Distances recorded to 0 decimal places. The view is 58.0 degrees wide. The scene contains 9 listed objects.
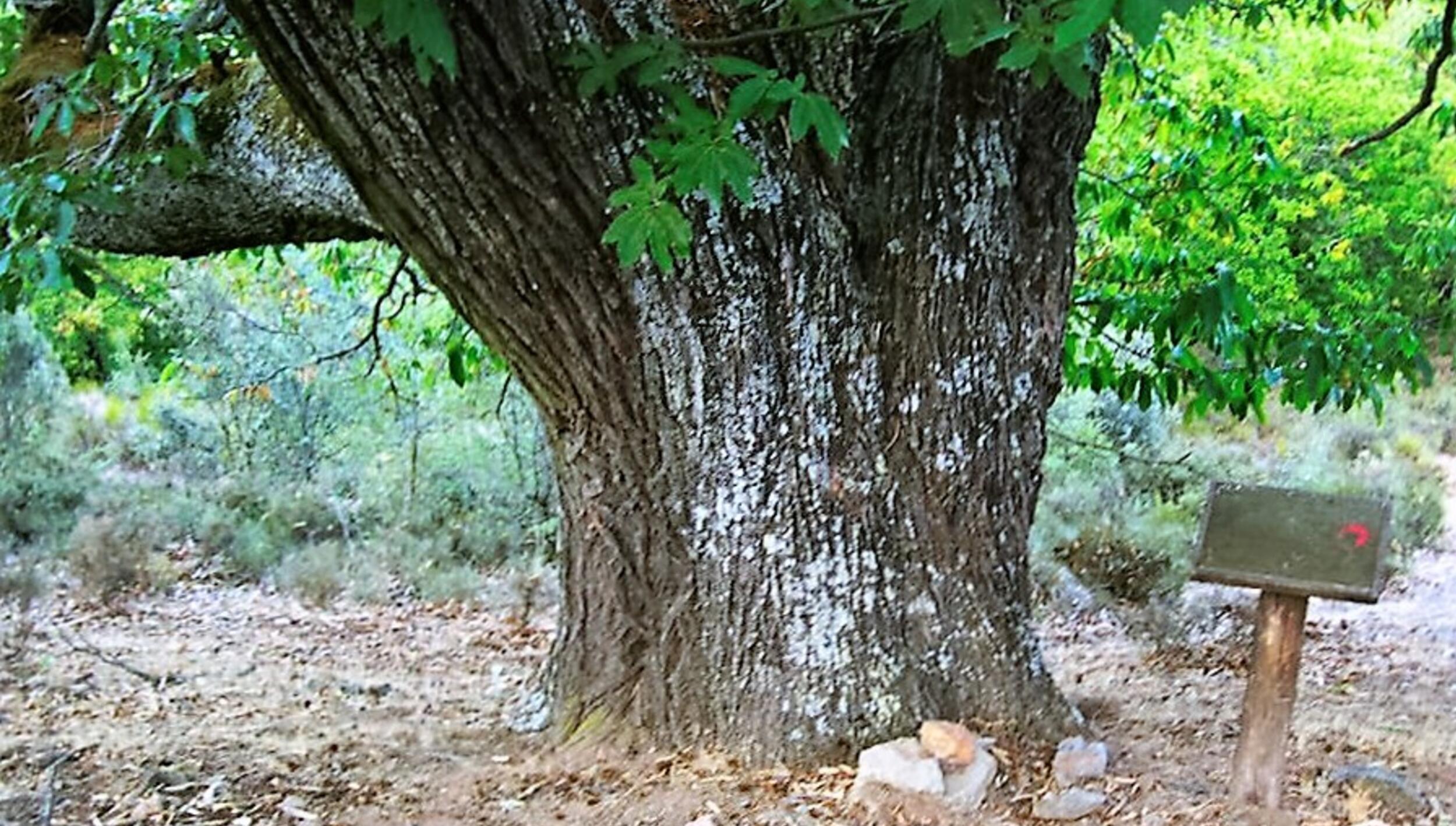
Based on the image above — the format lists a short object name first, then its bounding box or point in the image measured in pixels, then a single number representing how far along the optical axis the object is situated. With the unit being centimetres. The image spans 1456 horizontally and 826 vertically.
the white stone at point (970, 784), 306
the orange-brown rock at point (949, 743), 312
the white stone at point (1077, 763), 321
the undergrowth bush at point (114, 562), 743
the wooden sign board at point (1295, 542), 290
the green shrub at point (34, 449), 876
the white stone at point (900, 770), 303
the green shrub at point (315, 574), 761
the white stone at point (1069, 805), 306
